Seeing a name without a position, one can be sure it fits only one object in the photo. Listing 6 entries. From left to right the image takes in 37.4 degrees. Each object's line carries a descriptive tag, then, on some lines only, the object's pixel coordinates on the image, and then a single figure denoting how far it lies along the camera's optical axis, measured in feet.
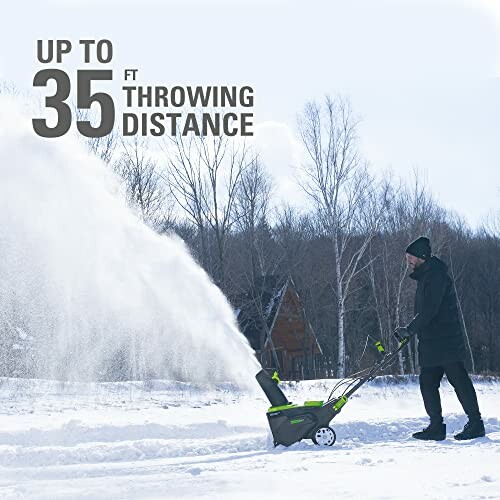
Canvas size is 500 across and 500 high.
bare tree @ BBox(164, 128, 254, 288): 84.79
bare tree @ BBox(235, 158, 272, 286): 94.68
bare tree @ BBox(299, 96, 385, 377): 88.63
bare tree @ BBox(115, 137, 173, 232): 84.43
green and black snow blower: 22.36
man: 23.26
